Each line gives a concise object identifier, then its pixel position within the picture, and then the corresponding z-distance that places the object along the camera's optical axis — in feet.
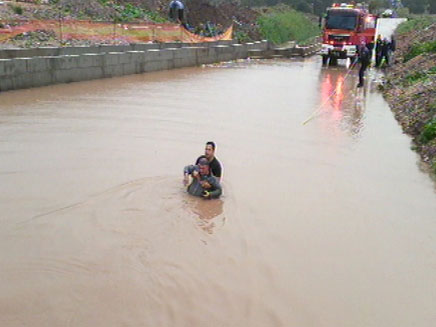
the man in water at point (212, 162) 25.98
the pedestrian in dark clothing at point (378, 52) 94.47
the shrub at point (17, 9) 86.99
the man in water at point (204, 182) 26.53
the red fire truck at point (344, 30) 94.27
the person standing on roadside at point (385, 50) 90.54
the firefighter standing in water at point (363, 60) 71.10
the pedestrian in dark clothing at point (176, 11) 123.54
